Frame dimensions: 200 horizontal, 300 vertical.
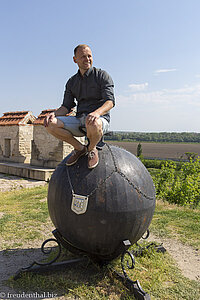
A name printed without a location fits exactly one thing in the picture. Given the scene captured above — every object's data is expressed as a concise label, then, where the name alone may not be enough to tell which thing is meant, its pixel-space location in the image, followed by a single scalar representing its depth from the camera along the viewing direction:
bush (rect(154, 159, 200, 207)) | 9.63
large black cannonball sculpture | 3.40
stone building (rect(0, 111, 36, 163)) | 16.73
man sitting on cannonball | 3.57
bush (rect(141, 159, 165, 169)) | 37.53
